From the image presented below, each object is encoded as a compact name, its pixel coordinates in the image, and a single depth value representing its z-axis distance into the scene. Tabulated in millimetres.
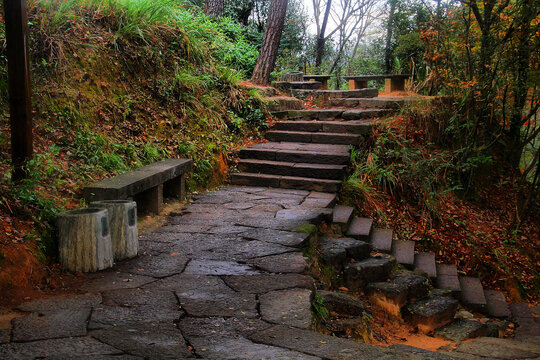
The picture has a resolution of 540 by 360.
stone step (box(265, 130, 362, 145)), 7762
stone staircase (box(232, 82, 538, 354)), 4590
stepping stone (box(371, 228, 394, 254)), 5672
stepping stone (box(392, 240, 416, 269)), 5629
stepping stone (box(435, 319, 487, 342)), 4324
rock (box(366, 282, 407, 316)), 4480
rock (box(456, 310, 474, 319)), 5244
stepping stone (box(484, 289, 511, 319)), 5738
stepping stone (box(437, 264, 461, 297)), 5633
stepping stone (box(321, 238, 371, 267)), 4830
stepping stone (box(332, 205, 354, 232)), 5715
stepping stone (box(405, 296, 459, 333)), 4434
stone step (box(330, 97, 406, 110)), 8961
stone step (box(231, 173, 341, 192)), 6637
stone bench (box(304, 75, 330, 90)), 11291
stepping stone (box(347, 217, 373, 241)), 5668
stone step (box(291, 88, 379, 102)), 10047
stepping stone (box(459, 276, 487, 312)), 5680
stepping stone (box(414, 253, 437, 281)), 5715
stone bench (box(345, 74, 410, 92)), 11198
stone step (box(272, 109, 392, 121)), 8648
